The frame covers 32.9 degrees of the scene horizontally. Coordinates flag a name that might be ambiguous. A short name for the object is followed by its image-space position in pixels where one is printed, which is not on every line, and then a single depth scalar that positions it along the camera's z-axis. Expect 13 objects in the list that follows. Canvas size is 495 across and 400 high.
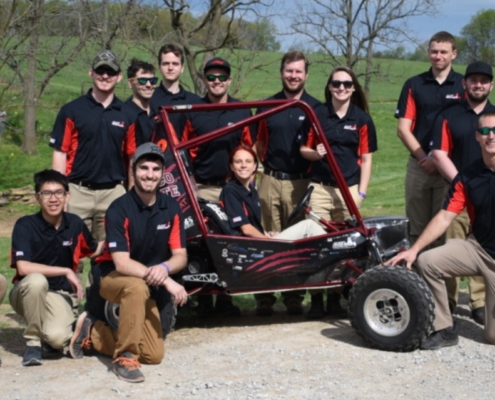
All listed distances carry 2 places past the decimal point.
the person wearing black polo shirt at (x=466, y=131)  6.73
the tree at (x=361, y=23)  30.75
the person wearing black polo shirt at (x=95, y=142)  6.68
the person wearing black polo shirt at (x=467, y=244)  6.09
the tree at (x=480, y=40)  66.50
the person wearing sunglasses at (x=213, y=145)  6.99
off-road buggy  6.21
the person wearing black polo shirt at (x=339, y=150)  6.93
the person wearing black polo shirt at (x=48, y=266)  5.77
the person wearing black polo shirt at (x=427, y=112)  7.21
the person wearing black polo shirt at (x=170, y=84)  7.22
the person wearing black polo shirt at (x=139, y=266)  5.54
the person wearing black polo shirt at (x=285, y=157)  7.13
